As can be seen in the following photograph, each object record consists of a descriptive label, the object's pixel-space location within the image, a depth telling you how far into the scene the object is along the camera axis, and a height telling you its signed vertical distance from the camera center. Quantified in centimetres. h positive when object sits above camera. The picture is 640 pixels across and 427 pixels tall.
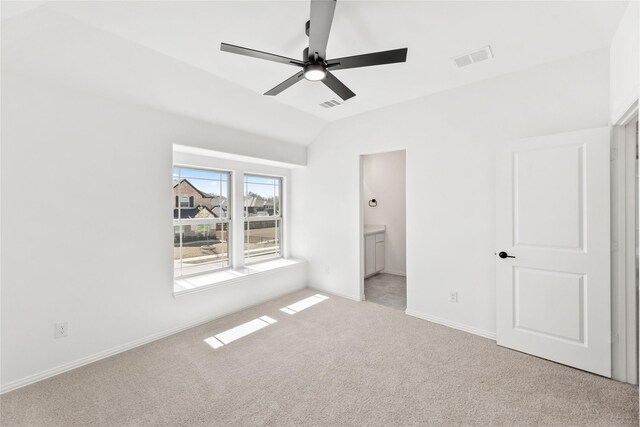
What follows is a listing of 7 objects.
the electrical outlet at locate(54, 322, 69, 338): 236 -99
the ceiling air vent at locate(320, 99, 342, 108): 350 +141
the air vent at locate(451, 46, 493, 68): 238 +138
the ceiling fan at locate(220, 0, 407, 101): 166 +105
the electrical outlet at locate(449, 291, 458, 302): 318 -99
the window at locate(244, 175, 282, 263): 449 -8
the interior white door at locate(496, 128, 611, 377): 226 -34
